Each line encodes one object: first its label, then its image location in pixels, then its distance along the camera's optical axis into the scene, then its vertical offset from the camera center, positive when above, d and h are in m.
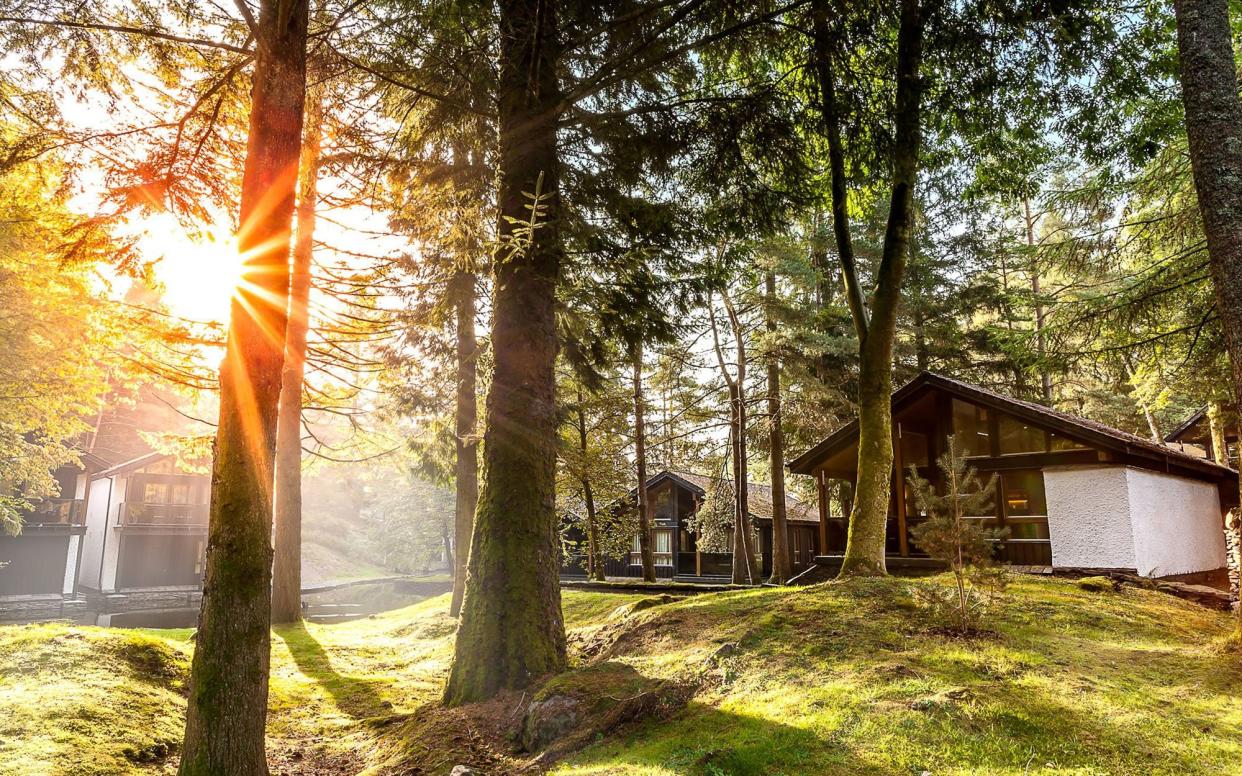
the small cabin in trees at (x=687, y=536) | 27.52 -1.59
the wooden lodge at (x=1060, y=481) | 13.13 +0.43
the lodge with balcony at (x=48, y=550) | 26.20 -1.94
